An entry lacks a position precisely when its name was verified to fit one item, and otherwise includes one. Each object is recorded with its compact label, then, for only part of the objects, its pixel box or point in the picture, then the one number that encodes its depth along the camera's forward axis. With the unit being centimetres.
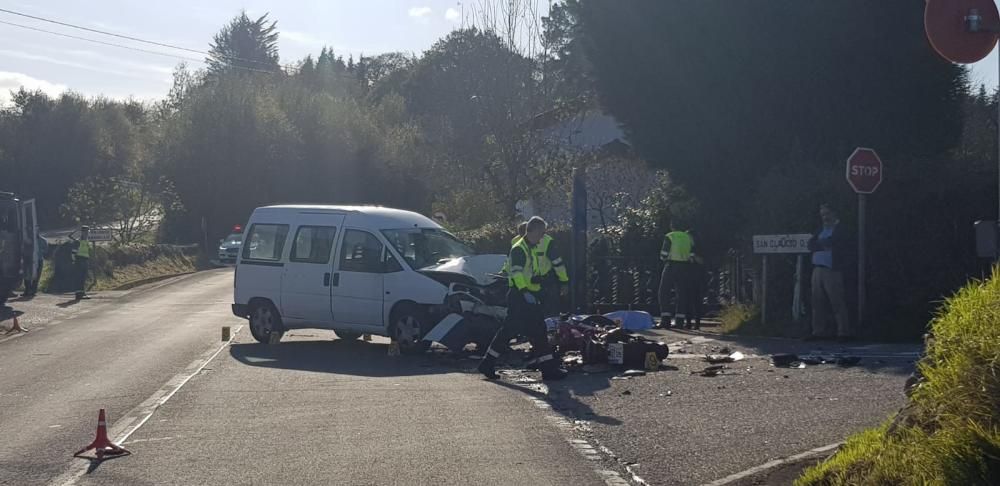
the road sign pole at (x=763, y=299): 1834
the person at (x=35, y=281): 3103
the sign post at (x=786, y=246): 1714
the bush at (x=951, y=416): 555
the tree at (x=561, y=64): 3769
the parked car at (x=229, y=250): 4884
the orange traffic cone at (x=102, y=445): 891
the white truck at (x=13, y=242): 2716
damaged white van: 1661
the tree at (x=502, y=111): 3691
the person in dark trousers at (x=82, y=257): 3397
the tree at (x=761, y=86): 2028
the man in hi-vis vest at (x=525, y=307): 1364
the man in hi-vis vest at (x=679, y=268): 1950
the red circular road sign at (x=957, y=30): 811
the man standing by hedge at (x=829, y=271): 1620
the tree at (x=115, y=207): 4942
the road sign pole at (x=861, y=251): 1617
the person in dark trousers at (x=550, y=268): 1409
